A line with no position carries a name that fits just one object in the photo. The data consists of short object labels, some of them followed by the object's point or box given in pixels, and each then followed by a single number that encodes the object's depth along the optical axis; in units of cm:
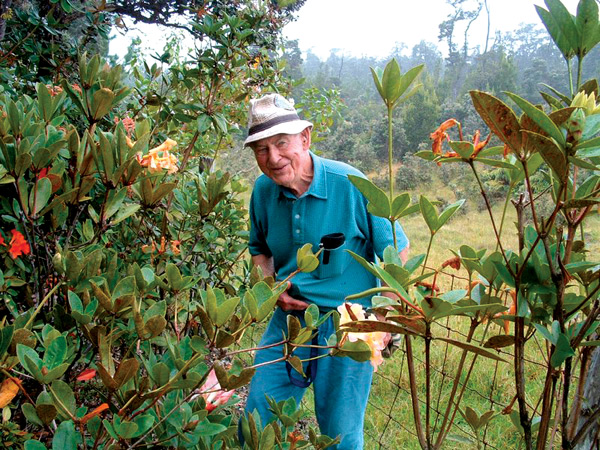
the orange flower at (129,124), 130
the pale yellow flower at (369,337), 75
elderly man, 144
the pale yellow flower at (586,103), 44
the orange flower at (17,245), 80
